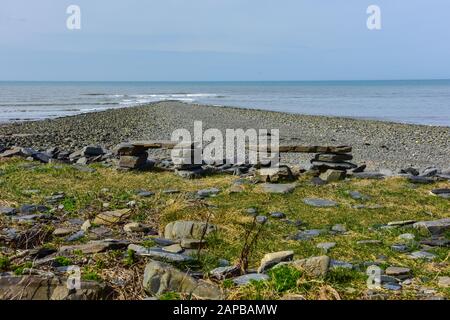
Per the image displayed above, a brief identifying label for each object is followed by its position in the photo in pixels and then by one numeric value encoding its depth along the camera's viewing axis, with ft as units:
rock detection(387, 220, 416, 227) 28.63
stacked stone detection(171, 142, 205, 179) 44.78
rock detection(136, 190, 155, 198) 36.68
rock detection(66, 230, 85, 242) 25.34
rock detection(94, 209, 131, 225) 28.68
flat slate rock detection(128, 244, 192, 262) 21.10
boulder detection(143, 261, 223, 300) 17.07
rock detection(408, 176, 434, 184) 40.06
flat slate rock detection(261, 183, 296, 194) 37.35
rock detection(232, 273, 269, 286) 18.10
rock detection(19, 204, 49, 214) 31.12
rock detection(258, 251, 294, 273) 20.25
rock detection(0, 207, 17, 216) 30.45
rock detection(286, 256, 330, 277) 18.85
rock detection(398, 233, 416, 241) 26.12
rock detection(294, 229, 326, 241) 26.45
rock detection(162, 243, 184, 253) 23.24
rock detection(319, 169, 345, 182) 41.16
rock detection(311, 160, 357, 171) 42.40
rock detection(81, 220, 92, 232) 27.35
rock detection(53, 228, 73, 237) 26.14
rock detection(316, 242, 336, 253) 24.36
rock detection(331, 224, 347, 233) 27.86
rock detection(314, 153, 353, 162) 42.91
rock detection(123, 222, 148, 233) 27.04
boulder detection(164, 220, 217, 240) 25.90
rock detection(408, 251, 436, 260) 23.04
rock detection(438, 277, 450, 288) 19.04
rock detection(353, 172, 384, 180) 41.98
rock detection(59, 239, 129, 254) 22.47
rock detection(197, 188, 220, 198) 37.01
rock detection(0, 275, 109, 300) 16.21
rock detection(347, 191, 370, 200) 35.44
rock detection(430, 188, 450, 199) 35.68
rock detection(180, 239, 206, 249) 24.22
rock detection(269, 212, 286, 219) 30.63
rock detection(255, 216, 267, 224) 29.37
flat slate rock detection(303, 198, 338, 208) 33.46
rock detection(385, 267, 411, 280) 20.30
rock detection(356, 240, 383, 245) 25.44
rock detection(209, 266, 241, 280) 19.40
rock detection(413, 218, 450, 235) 26.81
